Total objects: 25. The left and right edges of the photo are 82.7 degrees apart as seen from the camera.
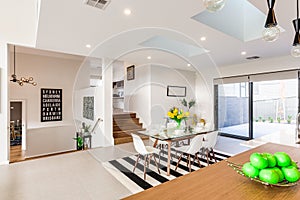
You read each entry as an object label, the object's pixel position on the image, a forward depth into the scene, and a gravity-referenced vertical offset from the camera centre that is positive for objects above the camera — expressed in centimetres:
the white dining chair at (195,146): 303 -82
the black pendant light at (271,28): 134 +61
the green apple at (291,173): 93 -40
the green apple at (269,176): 92 -41
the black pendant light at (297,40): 162 +58
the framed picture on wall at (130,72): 712 +119
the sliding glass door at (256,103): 488 -11
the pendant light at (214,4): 115 +66
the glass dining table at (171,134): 310 -68
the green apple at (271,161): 99 -35
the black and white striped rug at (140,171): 270 -131
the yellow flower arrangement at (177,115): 361 -31
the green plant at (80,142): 540 -132
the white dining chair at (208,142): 342 -85
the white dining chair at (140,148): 297 -84
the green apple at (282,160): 98 -35
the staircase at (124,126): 534 -92
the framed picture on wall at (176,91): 650 +36
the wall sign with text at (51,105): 612 -17
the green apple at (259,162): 97 -35
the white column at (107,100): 496 +1
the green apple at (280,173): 95 -41
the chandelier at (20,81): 452 +56
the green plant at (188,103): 680 -11
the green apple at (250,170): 99 -41
